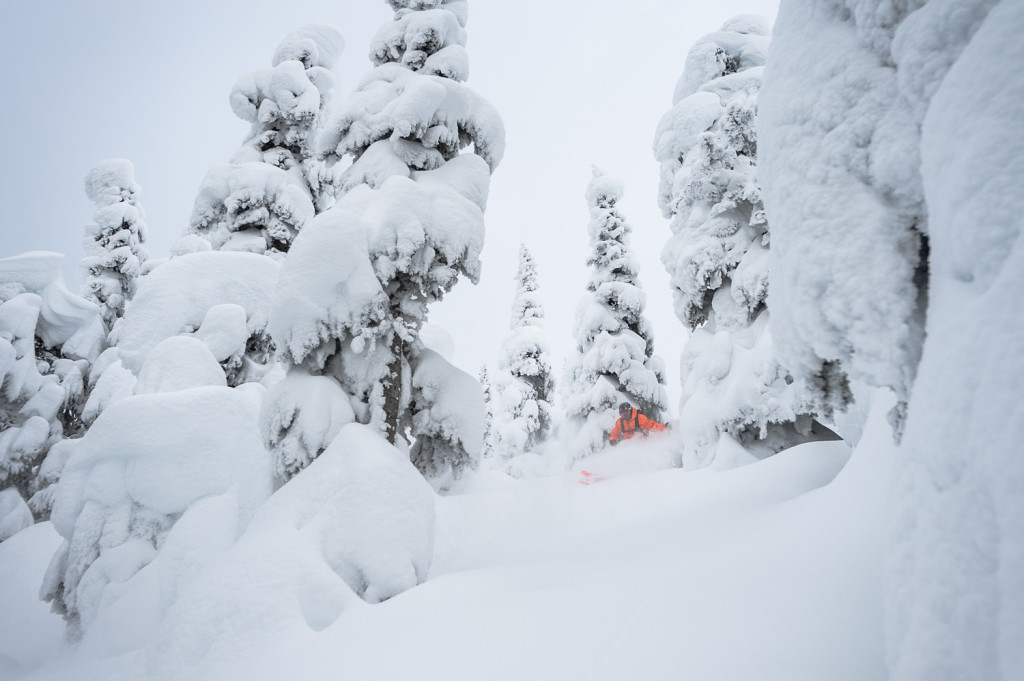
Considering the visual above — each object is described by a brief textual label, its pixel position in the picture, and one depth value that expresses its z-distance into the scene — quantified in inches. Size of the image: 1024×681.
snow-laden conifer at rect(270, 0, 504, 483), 234.2
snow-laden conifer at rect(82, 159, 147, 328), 749.3
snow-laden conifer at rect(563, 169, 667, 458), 602.5
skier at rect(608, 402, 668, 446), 563.6
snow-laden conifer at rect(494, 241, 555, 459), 828.2
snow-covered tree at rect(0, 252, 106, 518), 582.2
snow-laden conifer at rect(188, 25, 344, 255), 509.7
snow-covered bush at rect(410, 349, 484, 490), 264.7
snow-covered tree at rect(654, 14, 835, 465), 339.6
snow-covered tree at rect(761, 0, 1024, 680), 52.2
